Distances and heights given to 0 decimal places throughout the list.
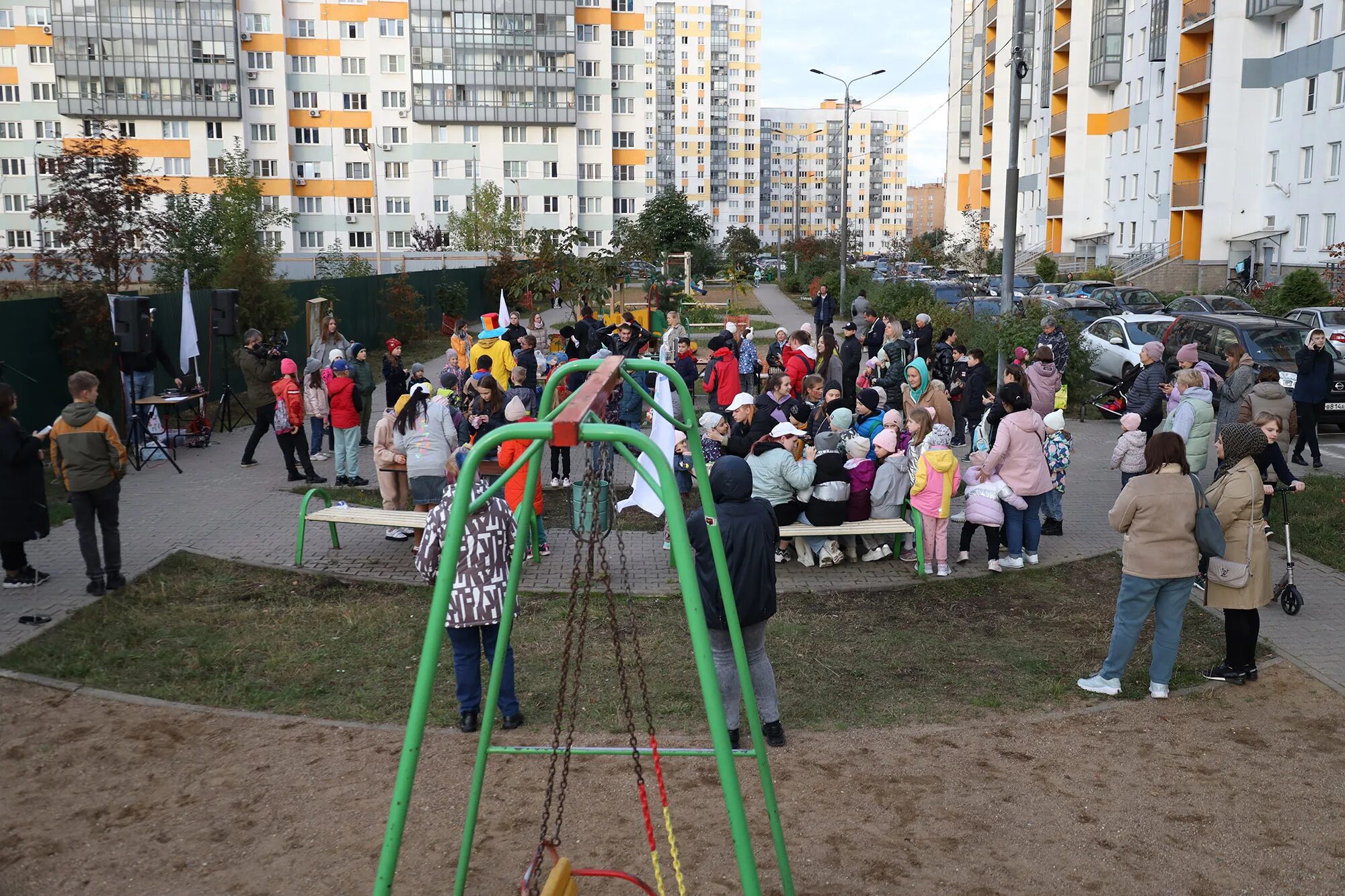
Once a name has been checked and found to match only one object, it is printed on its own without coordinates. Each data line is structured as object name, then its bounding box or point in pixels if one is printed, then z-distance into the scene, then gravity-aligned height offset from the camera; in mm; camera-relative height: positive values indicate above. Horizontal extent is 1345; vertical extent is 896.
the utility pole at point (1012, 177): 19547 +1891
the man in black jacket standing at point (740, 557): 6051 -1474
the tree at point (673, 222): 52125 +2956
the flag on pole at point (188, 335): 16953 -722
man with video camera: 13984 -1074
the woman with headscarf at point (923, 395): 12969 -1276
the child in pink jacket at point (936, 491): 10023 -1835
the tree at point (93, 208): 17406 +1207
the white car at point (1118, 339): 22656 -1129
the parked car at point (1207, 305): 28422 -568
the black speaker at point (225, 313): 18531 -433
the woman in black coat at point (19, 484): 9211 -1619
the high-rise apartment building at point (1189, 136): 39625 +6252
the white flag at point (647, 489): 8017 -1489
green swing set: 3492 -1195
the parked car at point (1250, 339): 18219 -977
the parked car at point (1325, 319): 21812 -722
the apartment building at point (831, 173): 180250 +18414
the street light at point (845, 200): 39906 +3111
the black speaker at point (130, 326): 15286 -535
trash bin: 4789 -1149
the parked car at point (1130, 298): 32281 -445
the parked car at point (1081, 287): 37500 -120
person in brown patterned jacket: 6492 -1643
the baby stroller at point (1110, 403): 19453 -2104
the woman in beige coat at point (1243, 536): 7414 -1654
